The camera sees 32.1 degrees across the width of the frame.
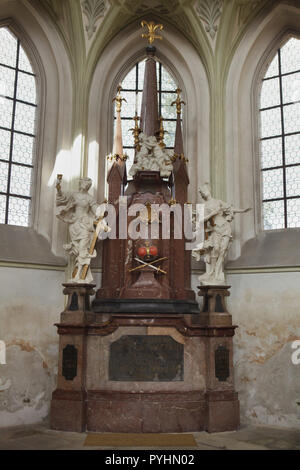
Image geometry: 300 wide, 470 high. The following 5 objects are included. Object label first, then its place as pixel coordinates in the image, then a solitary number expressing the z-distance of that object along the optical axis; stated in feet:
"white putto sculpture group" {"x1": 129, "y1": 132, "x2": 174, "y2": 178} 31.65
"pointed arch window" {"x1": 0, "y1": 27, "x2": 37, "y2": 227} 33.19
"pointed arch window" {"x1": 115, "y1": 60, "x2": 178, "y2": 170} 37.40
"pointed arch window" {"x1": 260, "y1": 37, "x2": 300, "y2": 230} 34.04
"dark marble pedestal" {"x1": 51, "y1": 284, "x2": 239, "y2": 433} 25.94
